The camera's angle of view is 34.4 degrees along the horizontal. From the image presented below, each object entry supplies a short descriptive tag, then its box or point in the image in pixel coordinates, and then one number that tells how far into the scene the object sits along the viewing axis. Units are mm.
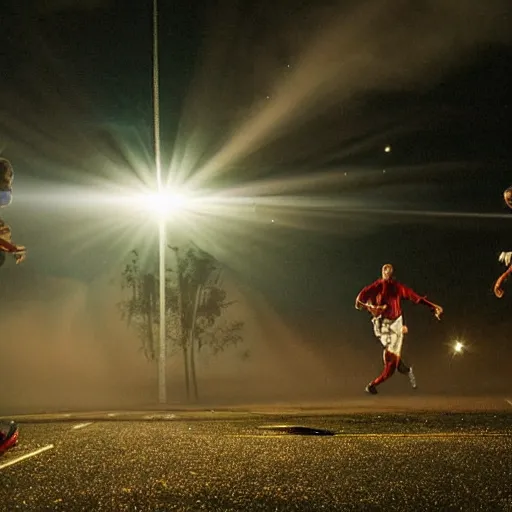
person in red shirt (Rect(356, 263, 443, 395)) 11844
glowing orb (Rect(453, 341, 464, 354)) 22984
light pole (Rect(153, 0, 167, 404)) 18834
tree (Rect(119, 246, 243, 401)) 22234
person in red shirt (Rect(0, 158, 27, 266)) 5984
